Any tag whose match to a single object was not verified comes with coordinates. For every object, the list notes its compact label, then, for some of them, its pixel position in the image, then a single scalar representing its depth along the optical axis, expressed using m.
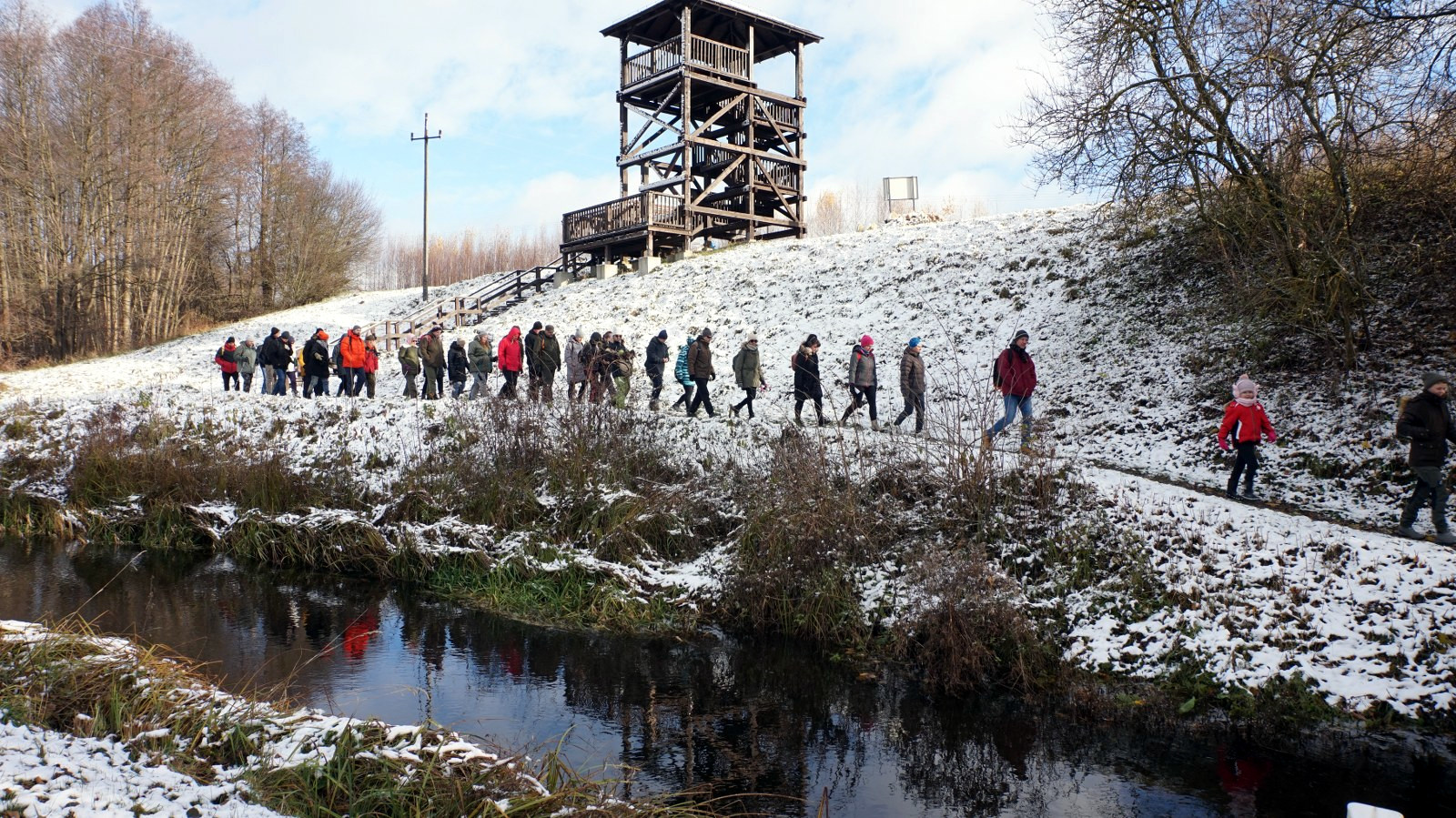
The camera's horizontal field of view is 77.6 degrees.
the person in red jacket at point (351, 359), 18.66
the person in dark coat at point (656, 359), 16.14
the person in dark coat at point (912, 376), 13.91
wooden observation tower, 29.56
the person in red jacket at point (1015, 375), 12.78
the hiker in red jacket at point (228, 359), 19.44
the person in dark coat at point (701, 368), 15.27
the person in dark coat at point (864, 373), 14.31
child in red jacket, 10.83
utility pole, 38.05
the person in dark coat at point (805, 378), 14.34
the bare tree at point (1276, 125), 11.65
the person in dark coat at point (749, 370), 15.10
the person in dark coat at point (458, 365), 18.05
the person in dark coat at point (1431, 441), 9.26
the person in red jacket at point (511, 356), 17.02
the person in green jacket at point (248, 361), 19.91
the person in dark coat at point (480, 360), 17.36
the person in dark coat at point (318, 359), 18.44
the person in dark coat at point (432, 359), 17.88
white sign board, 29.94
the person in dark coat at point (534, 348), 16.37
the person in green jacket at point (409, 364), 18.86
